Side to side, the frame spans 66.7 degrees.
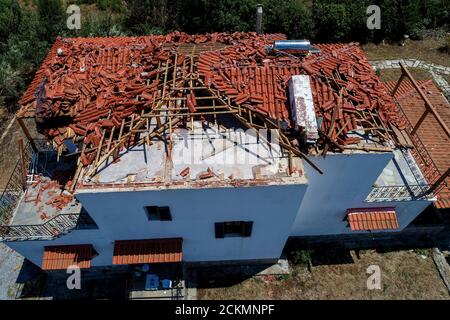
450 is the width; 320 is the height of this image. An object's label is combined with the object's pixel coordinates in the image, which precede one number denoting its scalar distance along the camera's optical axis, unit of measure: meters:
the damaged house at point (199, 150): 12.05
